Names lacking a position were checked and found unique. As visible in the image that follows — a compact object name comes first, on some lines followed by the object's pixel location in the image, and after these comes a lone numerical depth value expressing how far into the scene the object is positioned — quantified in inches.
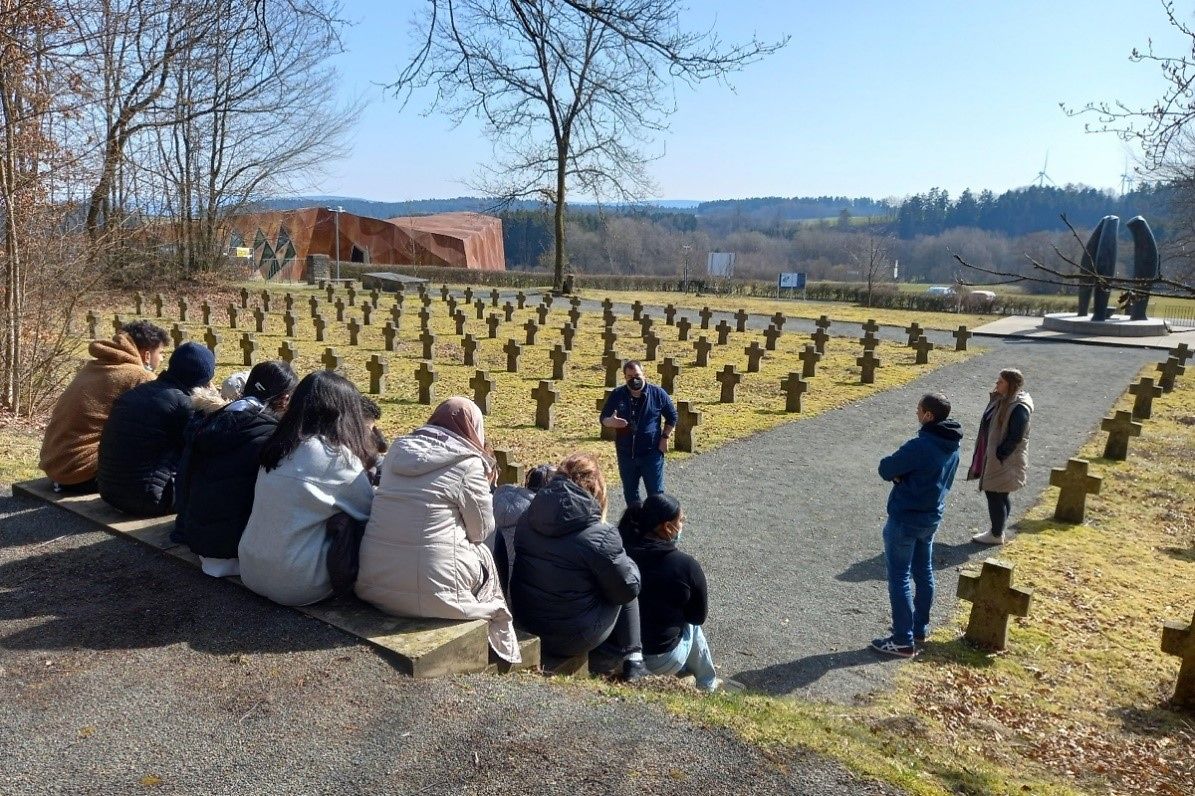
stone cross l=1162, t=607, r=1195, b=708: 188.5
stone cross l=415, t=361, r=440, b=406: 464.4
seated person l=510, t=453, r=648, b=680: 157.2
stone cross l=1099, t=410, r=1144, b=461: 409.1
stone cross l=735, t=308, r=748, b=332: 860.6
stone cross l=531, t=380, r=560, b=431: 428.8
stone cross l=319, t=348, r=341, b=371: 522.6
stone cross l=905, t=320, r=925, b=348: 775.6
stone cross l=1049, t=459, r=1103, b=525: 311.4
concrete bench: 142.3
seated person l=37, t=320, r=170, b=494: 211.7
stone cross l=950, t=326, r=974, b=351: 779.4
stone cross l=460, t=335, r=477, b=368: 597.9
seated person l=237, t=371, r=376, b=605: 150.0
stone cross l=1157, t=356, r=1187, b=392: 609.9
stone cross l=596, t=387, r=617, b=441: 410.0
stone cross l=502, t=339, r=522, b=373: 578.2
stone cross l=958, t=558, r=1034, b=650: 208.2
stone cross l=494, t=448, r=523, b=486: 299.6
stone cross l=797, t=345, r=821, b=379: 612.1
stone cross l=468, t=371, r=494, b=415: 453.4
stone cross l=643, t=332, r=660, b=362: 664.4
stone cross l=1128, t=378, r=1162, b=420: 516.1
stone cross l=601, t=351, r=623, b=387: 537.0
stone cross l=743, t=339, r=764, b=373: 625.0
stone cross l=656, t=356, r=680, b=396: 540.1
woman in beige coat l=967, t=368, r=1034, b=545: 280.4
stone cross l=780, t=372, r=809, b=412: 499.2
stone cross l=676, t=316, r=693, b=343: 787.4
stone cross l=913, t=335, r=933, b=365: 702.5
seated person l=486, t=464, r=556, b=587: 168.1
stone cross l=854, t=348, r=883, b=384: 599.2
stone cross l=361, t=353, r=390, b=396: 492.1
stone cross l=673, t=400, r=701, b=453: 394.0
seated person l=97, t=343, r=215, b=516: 190.2
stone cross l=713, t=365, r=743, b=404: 509.4
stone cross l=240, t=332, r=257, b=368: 571.5
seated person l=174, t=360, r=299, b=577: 163.2
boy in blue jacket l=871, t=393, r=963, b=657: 202.5
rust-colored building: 1517.0
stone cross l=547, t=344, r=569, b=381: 558.9
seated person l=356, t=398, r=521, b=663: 146.1
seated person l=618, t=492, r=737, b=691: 171.3
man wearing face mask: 288.7
